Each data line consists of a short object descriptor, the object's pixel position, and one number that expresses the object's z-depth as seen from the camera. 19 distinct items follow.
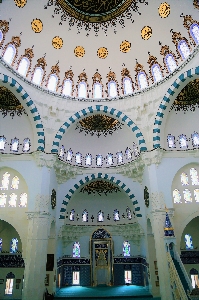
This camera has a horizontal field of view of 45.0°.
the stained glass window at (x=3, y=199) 12.44
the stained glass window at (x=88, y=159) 16.02
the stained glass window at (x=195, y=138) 13.38
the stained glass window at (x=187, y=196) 12.14
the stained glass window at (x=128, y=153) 15.79
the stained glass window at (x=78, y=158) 15.90
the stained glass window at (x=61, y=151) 15.15
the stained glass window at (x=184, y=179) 12.49
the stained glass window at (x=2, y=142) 13.60
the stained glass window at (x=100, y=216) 17.11
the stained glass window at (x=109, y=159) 16.07
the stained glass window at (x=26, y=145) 13.73
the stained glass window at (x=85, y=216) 17.01
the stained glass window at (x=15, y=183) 12.77
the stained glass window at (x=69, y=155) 15.56
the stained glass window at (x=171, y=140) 13.66
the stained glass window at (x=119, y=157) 15.94
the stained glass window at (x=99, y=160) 16.11
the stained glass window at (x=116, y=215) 17.08
